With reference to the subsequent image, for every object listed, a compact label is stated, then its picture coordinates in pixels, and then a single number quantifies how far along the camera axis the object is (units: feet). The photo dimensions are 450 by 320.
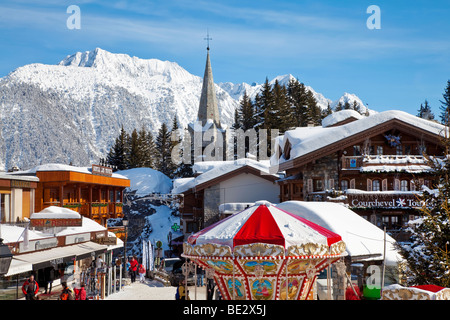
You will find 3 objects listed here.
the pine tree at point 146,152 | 280.74
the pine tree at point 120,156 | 279.28
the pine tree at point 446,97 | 262.67
